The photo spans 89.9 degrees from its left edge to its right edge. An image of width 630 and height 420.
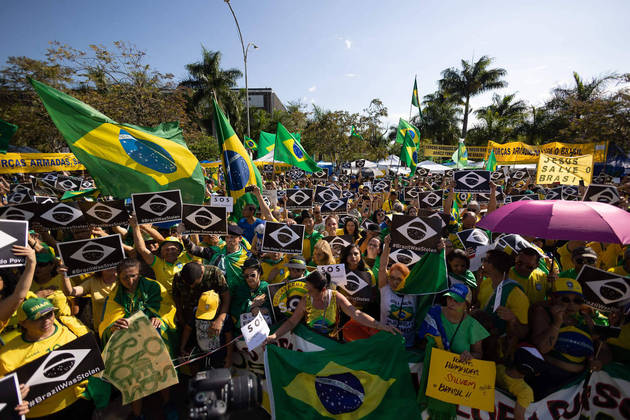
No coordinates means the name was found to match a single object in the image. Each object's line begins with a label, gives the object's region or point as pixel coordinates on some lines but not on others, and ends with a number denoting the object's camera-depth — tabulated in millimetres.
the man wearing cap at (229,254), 4410
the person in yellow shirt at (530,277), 3557
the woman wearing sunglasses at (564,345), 2803
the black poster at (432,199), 8289
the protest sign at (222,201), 5715
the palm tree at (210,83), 37625
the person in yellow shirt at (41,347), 2748
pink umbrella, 2764
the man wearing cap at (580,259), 3906
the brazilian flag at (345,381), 3004
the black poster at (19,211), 4430
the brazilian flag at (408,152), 12242
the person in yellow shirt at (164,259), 4445
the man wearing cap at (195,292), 3766
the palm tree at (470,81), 39469
